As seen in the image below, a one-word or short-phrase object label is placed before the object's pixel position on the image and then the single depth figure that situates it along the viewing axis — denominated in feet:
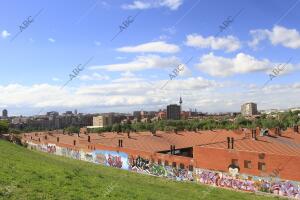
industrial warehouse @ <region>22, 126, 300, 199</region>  127.54
